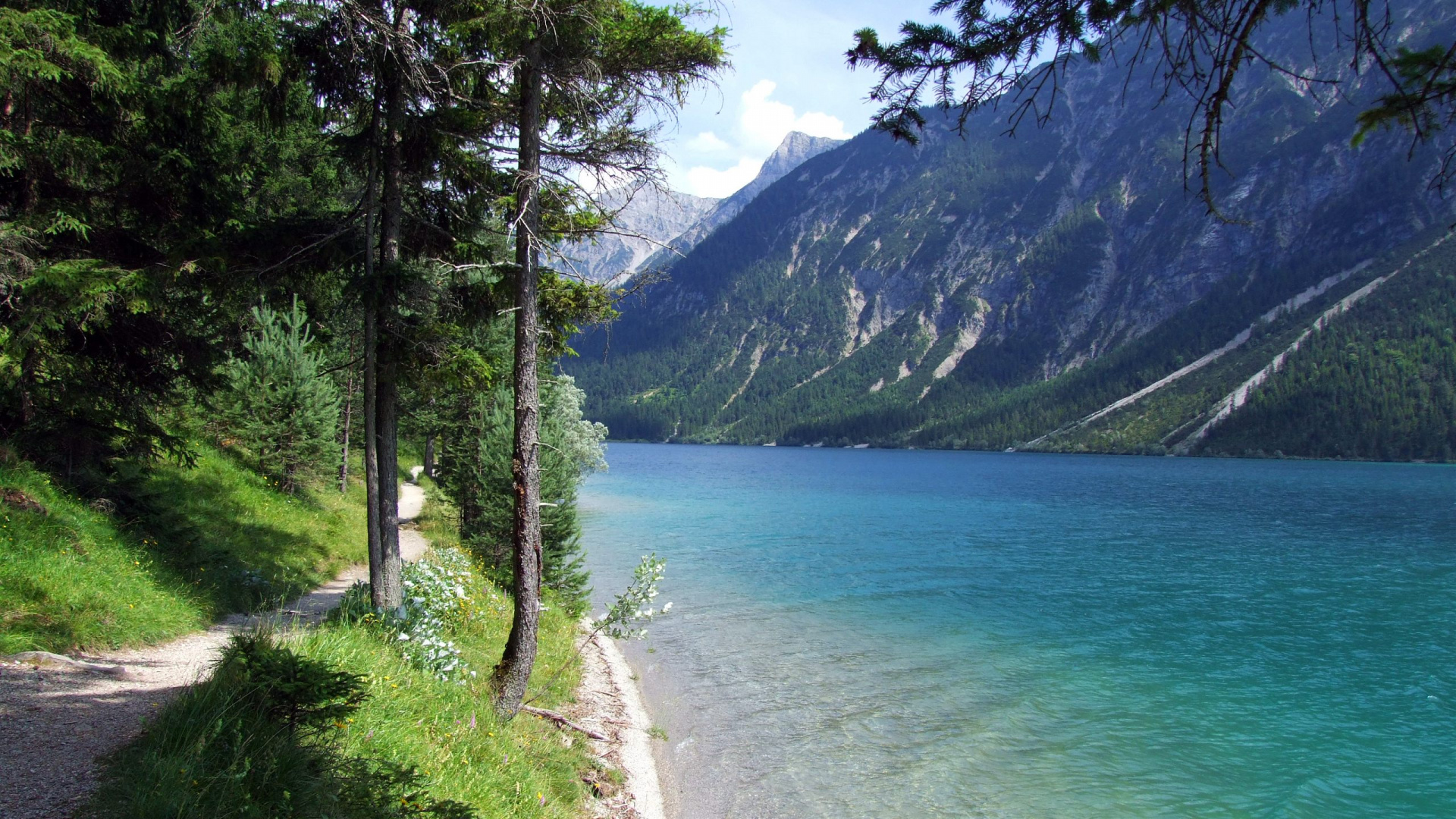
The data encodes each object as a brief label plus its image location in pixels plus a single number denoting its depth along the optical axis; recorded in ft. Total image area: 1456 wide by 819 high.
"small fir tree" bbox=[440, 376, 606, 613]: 53.06
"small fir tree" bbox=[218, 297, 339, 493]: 64.59
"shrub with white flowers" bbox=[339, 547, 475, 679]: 29.22
